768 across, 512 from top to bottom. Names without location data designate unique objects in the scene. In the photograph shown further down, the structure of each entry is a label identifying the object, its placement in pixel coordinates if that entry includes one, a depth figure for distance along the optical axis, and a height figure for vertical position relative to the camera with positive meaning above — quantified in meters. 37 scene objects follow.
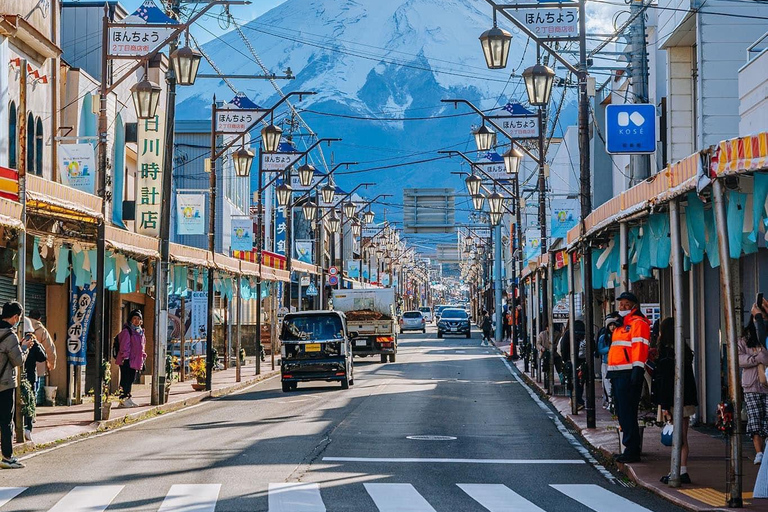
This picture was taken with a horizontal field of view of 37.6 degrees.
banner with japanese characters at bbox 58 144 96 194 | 26.52 +3.46
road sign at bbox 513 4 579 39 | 19.95 +5.11
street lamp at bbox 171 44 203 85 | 23.12 +5.10
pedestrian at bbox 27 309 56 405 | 18.41 -0.48
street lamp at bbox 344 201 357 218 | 53.57 +4.87
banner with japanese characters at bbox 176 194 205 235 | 36.53 +3.17
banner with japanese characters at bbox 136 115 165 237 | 31.88 +3.67
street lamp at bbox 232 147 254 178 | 31.91 +4.29
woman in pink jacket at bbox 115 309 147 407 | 24.39 -0.92
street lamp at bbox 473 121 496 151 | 31.05 +4.73
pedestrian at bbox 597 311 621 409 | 15.14 -0.64
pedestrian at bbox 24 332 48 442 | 16.27 -0.69
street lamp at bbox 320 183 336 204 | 49.44 +5.13
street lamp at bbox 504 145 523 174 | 32.45 +4.35
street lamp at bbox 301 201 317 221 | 43.62 +3.91
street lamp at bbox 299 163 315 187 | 40.97 +4.95
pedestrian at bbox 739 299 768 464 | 12.59 -0.84
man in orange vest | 13.86 -0.74
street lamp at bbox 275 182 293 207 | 40.22 +4.27
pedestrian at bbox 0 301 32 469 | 13.84 -0.84
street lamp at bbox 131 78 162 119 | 22.47 +4.29
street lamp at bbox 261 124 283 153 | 32.44 +5.05
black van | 29.36 -0.97
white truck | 43.94 -0.85
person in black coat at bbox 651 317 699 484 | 12.84 -0.90
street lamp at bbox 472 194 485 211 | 41.65 +4.10
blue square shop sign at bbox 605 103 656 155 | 21.36 +3.41
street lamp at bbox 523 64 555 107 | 21.31 +4.30
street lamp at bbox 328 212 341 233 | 52.53 +4.09
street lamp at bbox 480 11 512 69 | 19.58 +4.59
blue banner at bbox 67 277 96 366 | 24.67 -0.22
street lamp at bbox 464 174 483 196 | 38.91 +4.39
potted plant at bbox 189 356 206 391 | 29.47 -1.69
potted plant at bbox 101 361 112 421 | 20.64 -1.65
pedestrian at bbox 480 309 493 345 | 72.69 -1.27
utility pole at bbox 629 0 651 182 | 23.19 +5.01
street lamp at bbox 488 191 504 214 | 41.31 +3.98
